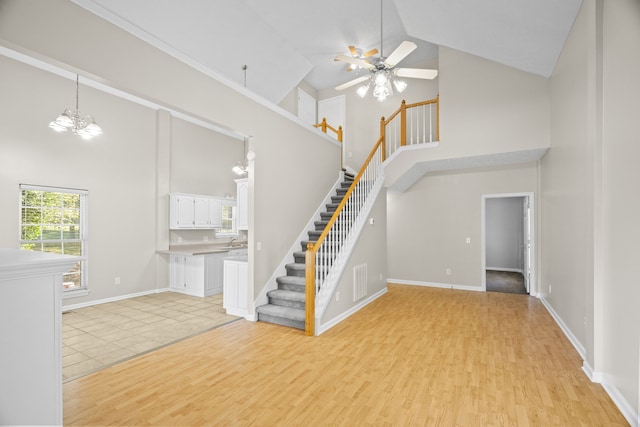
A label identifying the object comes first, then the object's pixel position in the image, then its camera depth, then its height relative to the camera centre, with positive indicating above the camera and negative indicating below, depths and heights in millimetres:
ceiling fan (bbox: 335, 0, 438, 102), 4141 +2115
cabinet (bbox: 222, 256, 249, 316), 4676 -1137
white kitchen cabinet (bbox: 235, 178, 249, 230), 5895 +291
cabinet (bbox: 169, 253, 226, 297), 6113 -1250
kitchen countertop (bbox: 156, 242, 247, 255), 6220 -770
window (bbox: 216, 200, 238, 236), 7999 -117
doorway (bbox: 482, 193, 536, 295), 9245 -731
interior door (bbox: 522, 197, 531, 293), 6215 -440
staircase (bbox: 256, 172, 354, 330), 4273 -1285
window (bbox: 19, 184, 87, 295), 4797 -165
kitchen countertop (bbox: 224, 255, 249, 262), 5009 -750
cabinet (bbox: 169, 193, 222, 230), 6664 +75
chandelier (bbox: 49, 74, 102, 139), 4070 +1262
